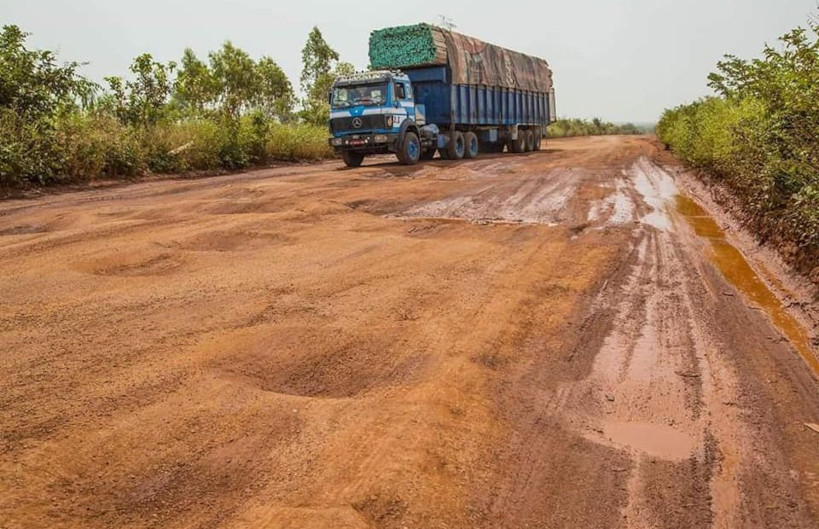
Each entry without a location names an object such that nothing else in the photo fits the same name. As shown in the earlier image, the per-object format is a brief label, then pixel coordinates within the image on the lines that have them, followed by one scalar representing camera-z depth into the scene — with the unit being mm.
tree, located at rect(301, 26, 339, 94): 38312
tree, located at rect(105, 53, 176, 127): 17047
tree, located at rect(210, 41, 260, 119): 32969
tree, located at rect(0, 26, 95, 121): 13336
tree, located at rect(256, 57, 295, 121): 36188
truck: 17953
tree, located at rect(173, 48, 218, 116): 18953
